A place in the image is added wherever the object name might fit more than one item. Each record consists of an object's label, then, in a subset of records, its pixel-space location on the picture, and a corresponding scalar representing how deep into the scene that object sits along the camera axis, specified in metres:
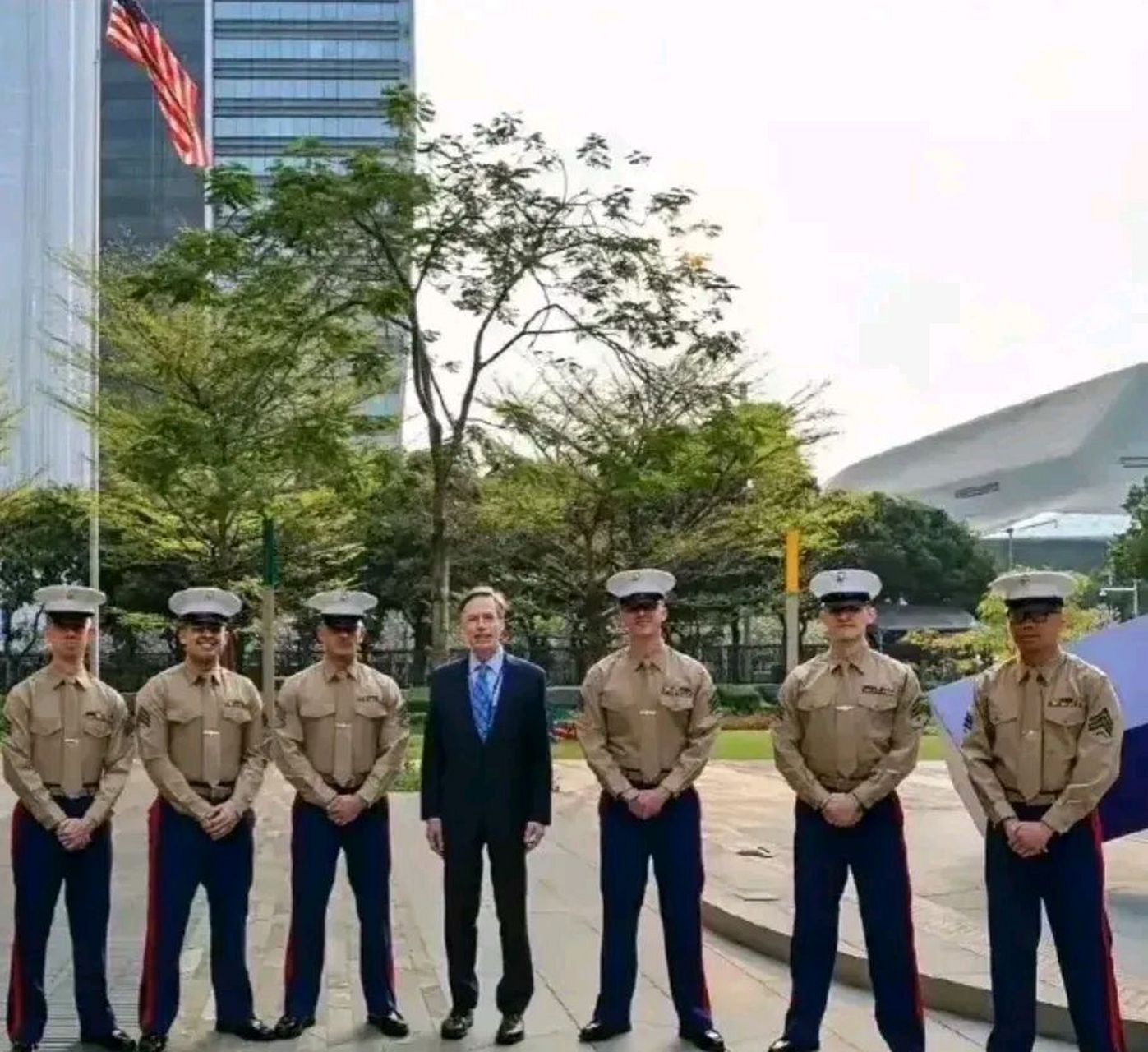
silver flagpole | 24.23
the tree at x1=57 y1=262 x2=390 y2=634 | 15.87
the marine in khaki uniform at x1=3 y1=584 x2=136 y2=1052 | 5.58
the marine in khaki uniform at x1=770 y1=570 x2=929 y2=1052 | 5.38
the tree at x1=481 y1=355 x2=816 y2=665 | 17.34
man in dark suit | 5.82
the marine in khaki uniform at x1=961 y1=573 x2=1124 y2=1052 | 4.98
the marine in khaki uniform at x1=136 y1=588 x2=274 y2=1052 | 5.66
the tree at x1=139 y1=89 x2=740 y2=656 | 15.55
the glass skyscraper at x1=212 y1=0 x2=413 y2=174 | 81.19
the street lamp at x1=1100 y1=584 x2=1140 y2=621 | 48.58
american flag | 20.00
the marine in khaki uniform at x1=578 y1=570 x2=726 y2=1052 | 5.75
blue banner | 7.69
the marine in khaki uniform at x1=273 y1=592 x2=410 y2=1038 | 5.89
